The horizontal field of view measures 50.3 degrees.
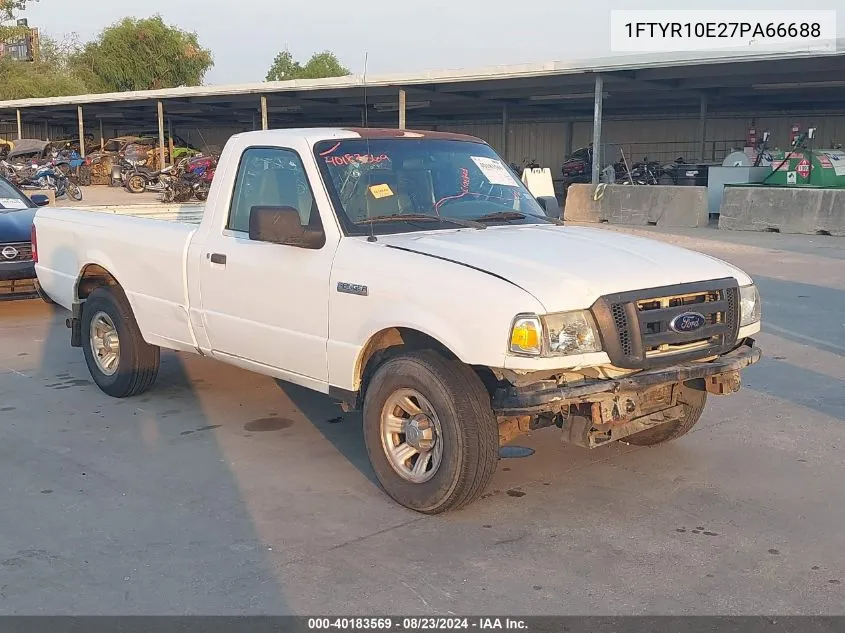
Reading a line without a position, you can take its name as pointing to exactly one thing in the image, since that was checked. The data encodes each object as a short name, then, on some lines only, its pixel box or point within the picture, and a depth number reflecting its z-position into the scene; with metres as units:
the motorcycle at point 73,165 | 32.83
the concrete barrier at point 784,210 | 17.50
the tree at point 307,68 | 103.69
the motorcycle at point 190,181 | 26.25
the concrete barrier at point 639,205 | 19.88
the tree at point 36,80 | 62.56
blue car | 9.88
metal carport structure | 21.73
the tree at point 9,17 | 59.75
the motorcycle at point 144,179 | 30.30
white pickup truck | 4.19
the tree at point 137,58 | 68.06
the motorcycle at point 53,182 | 27.52
